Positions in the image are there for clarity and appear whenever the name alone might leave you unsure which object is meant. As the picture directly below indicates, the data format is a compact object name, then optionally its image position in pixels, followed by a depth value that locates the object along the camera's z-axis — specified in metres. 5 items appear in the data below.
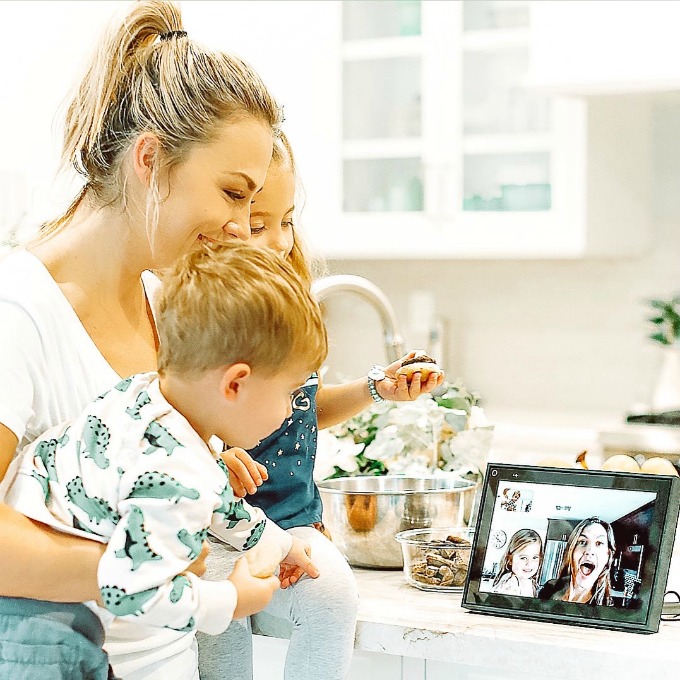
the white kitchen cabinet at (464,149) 3.27
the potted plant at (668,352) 3.36
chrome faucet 1.83
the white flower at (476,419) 1.69
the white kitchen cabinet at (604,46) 2.80
